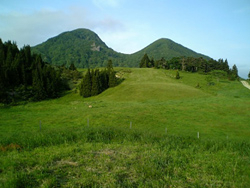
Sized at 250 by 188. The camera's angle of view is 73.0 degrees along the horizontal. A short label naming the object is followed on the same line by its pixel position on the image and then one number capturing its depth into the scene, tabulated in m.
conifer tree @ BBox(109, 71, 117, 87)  76.89
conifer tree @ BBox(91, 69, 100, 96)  69.62
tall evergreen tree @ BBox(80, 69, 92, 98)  68.26
